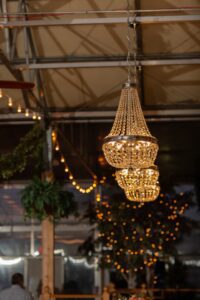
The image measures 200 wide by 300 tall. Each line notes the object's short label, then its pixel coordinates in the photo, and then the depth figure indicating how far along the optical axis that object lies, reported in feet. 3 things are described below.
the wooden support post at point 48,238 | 38.24
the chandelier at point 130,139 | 19.29
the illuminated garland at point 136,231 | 41.14
